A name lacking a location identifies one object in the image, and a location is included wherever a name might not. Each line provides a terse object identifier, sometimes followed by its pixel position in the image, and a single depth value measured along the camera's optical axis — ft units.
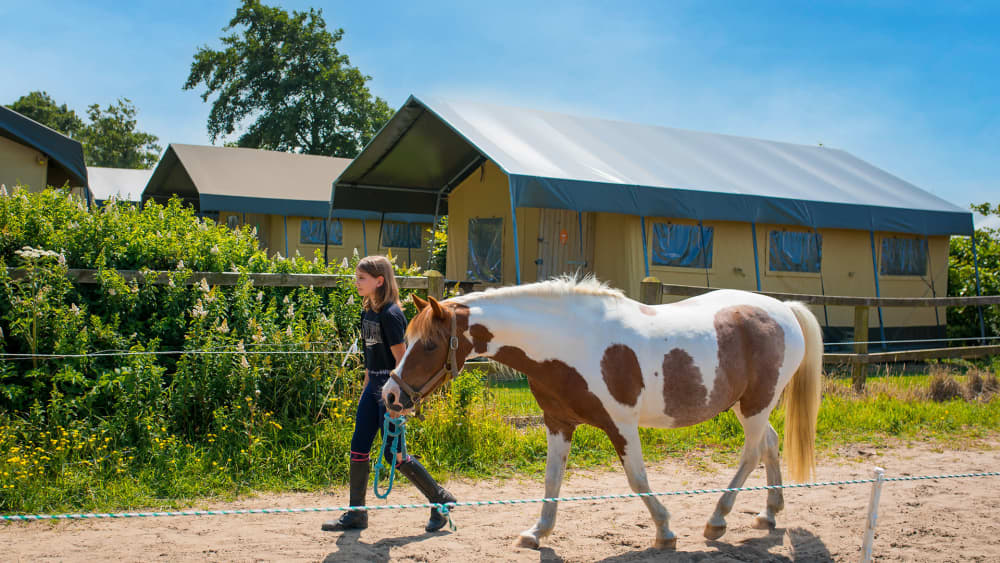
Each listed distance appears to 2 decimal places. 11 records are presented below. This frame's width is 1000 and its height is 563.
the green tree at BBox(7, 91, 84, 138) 177.47
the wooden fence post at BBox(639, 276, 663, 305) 23.40
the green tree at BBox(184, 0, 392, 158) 120.98
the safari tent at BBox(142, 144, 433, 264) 59.21
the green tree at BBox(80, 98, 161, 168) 183.11
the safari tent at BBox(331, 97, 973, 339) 38.04
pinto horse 12.09
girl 13.83
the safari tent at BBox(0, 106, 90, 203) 36.45
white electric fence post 11.12
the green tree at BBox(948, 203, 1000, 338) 48.26
